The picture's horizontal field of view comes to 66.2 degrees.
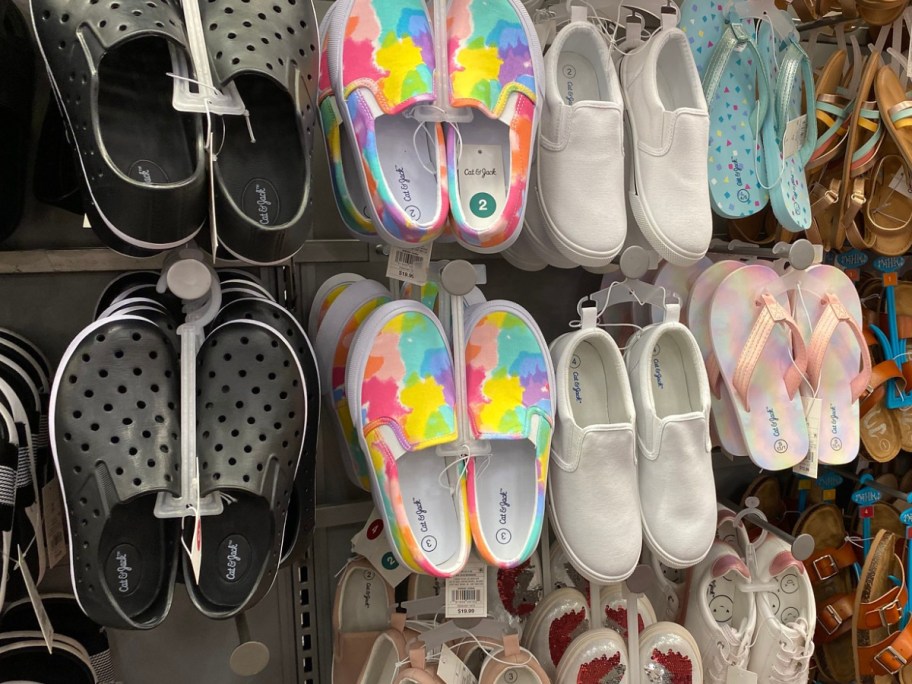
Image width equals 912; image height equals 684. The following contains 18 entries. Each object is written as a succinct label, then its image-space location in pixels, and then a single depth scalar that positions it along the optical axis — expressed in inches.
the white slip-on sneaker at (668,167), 40.6
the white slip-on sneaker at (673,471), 40.6
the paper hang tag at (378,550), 44.0
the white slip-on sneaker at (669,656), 44.1
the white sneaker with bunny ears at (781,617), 46.4
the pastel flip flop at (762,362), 44.8
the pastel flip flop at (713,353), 46.3
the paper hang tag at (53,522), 32.9
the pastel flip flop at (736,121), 45.8
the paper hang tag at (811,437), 45.6
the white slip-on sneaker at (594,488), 38.9
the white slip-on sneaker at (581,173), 38.4
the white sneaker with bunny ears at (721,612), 46.3
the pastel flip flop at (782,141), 46.6
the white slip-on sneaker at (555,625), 44.9
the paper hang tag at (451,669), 38.8
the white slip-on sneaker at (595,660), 42.2
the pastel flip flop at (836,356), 47.0
